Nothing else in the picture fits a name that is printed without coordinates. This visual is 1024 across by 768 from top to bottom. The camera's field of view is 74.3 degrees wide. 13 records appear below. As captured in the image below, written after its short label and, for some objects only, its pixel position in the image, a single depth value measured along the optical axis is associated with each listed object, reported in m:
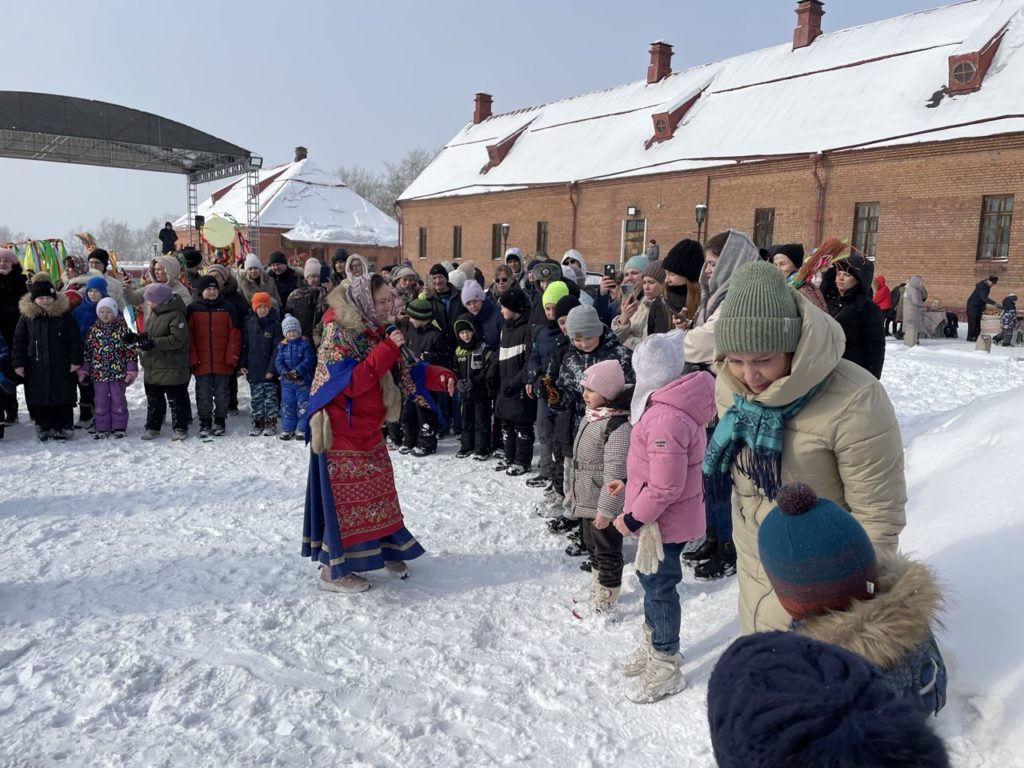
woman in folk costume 4.01
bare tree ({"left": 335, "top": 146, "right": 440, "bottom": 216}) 68.31
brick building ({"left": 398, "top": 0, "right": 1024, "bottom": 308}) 18.53
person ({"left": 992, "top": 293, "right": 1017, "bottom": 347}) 15.29
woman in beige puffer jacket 1.97
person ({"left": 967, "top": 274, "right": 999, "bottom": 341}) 16.28
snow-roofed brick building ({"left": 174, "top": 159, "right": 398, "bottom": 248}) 41.56
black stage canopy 18.09
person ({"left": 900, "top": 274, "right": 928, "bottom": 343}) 14.93
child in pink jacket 3.07
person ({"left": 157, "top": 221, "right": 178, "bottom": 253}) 13.84
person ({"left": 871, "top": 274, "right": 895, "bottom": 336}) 15.87
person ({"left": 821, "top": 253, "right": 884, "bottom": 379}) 5.11
